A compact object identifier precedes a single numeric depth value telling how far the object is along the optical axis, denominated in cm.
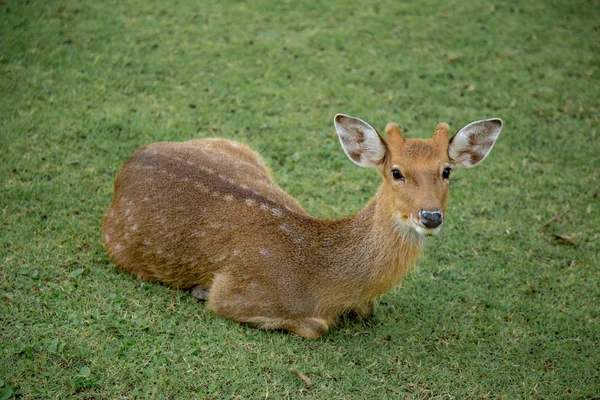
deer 466
